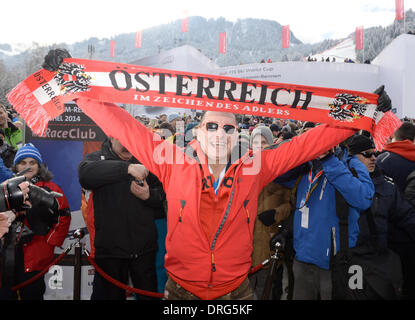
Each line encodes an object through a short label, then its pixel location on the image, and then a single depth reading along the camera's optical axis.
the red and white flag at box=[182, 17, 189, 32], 35.69
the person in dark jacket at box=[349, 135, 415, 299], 2.83
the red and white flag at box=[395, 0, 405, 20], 23.39
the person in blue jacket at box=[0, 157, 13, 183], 2.92
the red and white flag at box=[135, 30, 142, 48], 40.53
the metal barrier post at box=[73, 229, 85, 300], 2.82
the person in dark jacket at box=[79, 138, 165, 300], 2.81
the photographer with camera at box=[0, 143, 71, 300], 2.58
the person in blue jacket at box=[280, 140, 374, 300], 2.59
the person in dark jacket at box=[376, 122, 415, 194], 3.52
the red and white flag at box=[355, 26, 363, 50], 28.69
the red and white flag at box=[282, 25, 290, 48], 34.72
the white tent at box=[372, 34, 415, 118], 15.61
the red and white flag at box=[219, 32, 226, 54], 38.69
